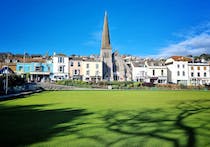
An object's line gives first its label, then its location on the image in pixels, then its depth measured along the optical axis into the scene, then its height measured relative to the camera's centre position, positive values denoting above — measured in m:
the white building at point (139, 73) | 56.56 +1.80
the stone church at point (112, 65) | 57.66 +4.73
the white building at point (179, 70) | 55.52 +2.64
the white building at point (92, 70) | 52.23 +2.75
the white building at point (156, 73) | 56.47 +1.74
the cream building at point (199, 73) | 56.33 +1.59
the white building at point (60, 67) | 49.08 +3.61
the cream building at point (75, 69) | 50.80 +3.09
